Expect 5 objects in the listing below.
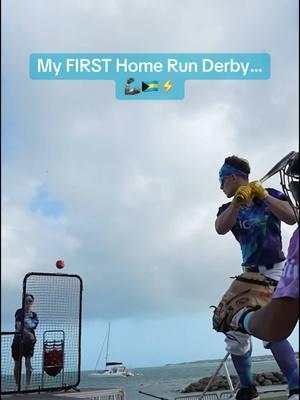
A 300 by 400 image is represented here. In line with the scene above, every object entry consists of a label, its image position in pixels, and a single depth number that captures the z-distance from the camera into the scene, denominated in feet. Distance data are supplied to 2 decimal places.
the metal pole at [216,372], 12.79
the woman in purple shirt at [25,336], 17.98
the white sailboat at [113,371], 337.72
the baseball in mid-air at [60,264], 20.34
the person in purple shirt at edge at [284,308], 6.15
